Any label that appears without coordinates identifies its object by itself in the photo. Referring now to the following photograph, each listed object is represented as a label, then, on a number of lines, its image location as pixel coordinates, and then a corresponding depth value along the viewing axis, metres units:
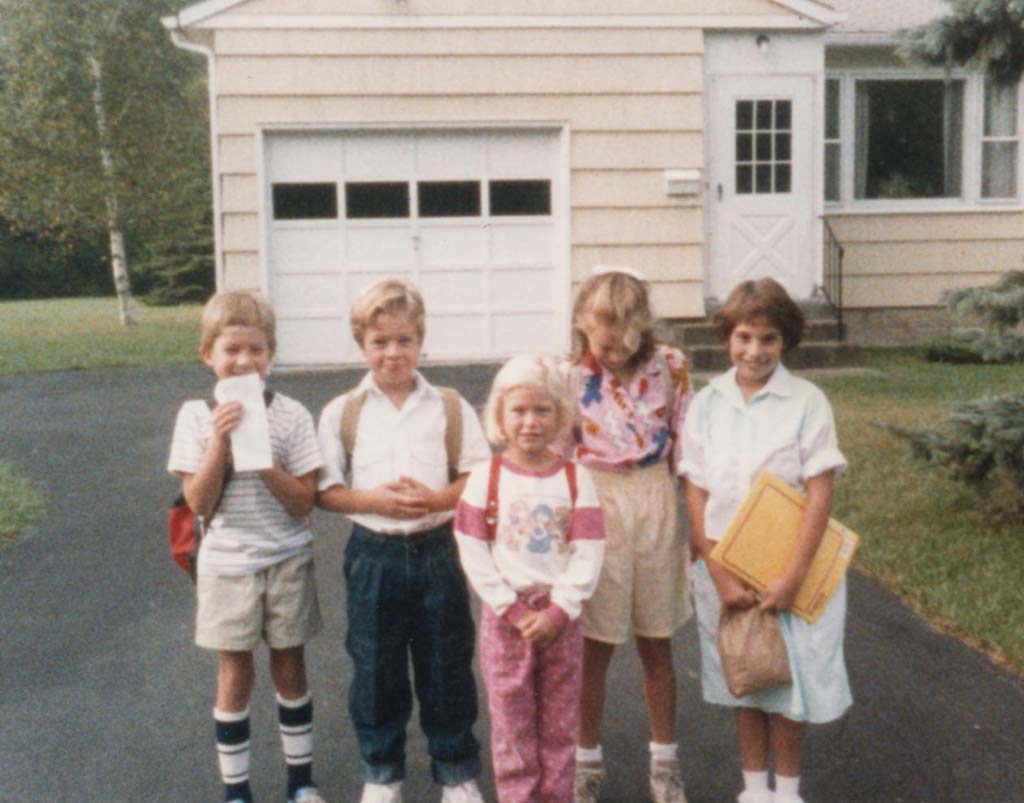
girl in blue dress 3.47
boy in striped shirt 3.51
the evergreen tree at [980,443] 6.09
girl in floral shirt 3.65
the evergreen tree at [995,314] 5.91
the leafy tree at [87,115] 22.92
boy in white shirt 3.53
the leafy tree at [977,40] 5.82
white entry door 13.59
